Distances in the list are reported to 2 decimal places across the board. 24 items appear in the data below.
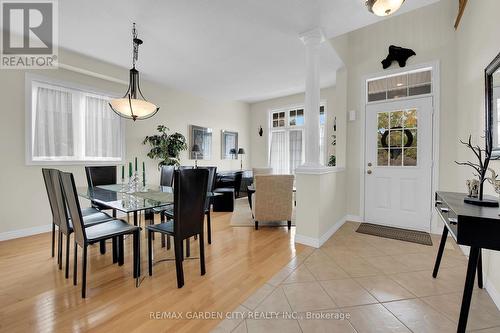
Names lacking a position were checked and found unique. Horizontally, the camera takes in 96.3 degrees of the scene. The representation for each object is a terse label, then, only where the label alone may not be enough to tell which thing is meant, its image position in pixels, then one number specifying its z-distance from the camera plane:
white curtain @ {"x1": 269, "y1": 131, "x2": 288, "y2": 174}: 6.38
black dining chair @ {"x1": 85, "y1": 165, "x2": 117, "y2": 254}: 3.18
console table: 1.17
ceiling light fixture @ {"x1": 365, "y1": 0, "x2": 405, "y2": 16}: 1.74
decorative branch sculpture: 1.48
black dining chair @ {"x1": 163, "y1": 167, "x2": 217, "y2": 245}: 2.61
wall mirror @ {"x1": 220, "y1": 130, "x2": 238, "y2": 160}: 6.23
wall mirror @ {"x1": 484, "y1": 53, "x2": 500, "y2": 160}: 1.77
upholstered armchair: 3.41
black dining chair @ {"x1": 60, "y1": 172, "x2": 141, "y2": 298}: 1.79
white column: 2.87
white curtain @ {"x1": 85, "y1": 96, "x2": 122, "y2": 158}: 3.84
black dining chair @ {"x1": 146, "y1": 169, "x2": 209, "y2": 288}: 1.90
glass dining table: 2.03
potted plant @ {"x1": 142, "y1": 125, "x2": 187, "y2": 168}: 4.54
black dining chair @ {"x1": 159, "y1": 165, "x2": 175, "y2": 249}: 3.42
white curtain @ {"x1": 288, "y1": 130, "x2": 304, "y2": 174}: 6.09
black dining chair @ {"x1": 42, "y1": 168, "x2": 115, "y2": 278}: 2.07
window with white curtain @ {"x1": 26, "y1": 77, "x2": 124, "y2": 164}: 3.27
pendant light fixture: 2.50
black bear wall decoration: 3.36
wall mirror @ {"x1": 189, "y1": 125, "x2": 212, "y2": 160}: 5.43
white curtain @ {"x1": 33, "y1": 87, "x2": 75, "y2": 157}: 3.30
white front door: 3.31
